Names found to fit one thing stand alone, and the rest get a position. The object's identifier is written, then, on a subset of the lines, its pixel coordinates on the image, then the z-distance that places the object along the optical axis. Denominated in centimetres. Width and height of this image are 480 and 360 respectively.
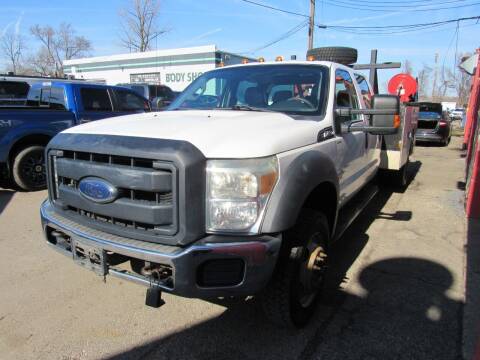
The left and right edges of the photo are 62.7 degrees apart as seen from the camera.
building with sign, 2425
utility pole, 2531
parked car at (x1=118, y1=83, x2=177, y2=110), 1540
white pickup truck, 219
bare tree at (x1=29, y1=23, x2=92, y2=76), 6124
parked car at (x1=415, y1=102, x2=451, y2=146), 1480
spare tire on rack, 559
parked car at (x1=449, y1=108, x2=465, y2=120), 4188
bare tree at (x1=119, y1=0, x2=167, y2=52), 4741
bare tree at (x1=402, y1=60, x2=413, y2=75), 5999
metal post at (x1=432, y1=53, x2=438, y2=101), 6609
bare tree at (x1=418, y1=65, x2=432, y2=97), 7209
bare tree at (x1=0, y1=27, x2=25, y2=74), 5839
